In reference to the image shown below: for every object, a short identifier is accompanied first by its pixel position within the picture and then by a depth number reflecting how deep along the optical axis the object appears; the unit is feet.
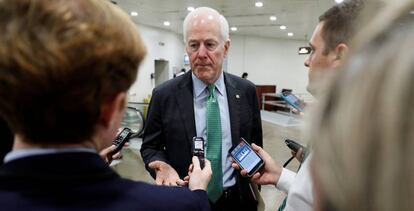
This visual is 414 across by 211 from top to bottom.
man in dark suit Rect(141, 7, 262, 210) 5.86
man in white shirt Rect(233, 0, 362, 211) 3.31
